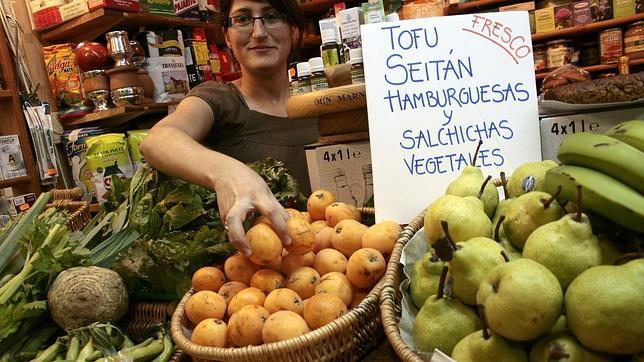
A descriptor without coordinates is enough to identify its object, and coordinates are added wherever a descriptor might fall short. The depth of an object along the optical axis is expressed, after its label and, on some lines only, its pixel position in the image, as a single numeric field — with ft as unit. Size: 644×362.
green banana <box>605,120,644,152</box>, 2.10
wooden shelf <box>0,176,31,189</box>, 8.60
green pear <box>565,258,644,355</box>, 1.51
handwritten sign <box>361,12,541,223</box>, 3.10
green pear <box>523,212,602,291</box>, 1.76
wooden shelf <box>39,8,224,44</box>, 8.85
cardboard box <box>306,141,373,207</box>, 3.57
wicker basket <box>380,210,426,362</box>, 1.97
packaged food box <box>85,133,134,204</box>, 8.57
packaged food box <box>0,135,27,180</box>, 8.63
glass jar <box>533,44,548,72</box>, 11.24
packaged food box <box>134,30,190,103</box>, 9.57
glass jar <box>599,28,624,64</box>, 10.41
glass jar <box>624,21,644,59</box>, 10.18
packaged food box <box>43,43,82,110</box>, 9.27
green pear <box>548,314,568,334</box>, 1.70
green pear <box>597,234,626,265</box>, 1.86
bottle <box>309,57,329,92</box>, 3.56
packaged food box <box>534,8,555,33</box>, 10.87
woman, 5.25
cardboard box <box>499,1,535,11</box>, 10.63
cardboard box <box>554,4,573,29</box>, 10.68
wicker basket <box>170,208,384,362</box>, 2.27
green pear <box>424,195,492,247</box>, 2.21
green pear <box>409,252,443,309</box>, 2.22
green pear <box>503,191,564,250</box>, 2.03
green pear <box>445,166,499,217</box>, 2.54
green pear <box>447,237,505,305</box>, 1.92
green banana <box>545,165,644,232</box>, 1.79
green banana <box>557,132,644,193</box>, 1.92
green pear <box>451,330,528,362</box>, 1.70
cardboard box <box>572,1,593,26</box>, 10.53
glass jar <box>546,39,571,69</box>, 10.84
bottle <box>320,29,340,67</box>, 3.74
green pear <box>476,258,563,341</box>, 1.59
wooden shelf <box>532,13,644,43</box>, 10.22
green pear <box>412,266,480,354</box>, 1.90
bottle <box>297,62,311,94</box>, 3.66
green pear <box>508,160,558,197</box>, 2.43
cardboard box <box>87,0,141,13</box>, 8.59
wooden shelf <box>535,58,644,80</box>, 10.35
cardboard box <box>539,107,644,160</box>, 2.90
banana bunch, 1.82
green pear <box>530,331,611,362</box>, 1.58
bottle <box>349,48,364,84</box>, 3.33
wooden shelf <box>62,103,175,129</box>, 8.89
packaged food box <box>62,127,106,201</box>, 8.98
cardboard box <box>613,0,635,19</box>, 10.14
